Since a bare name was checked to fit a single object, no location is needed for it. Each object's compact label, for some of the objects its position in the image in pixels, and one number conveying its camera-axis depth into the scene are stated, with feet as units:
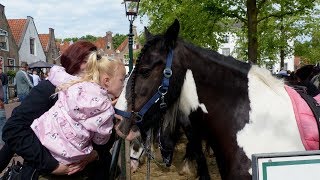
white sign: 4.41
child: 5.82
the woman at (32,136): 6.00
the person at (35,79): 42.42
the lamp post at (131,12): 26.05
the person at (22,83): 32.94
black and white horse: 6.40
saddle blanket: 6.28
